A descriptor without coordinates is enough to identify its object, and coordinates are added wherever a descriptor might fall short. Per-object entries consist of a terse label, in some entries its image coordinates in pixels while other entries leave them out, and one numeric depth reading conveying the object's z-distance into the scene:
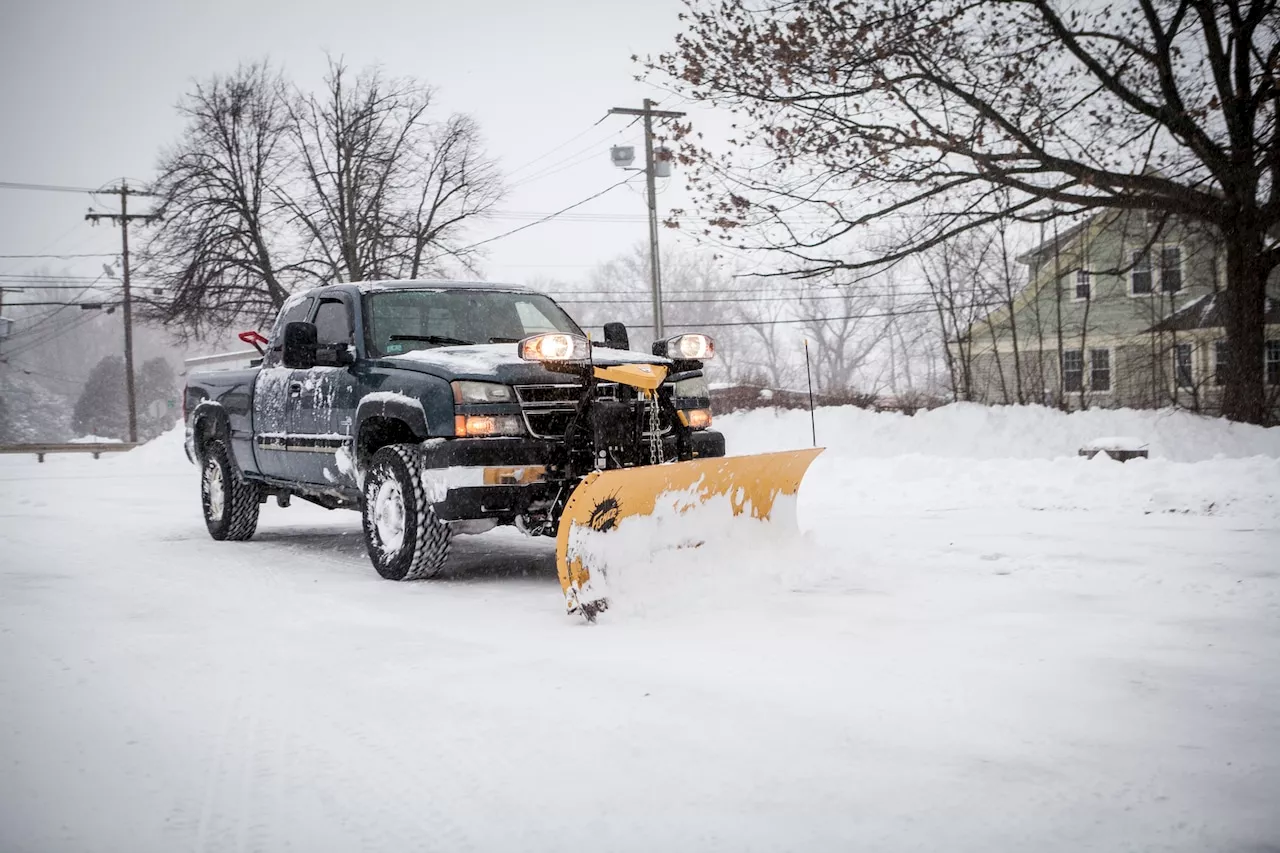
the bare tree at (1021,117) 13.78
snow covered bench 11.90
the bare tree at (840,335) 78.62
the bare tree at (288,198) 32.81
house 19.00
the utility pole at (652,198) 25.44
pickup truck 6.04
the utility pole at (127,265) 39.84
